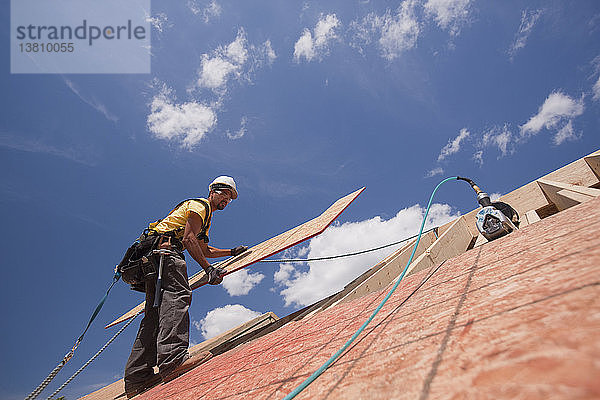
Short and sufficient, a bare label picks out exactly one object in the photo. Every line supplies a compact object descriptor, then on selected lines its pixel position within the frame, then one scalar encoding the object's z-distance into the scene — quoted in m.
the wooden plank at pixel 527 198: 3.69
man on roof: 2.39
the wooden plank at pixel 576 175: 3.47
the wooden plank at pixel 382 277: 2.72
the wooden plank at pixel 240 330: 4.20
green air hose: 0.79
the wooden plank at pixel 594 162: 3.44
